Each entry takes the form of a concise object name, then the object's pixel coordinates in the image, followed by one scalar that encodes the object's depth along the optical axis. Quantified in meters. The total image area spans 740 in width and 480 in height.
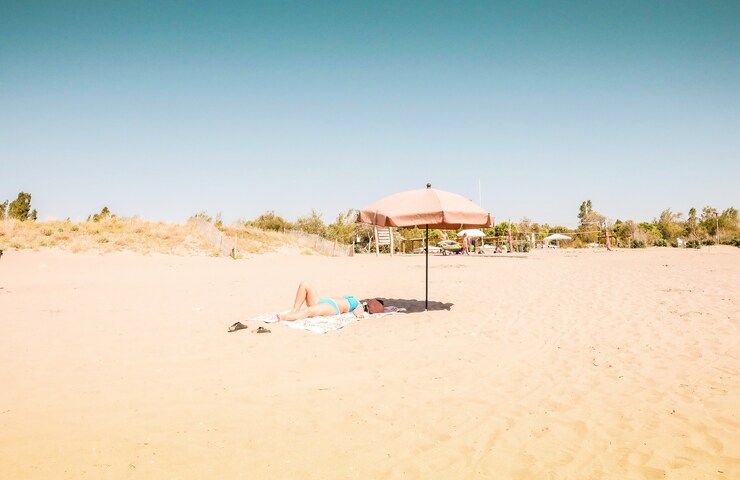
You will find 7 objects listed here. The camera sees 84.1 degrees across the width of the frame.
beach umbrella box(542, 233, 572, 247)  37.04
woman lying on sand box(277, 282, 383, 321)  7.45
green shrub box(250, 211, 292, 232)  38.40
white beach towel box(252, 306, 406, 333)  6.91
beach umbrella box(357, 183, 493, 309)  7.02
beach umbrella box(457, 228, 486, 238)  31.96
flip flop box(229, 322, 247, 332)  6.68
